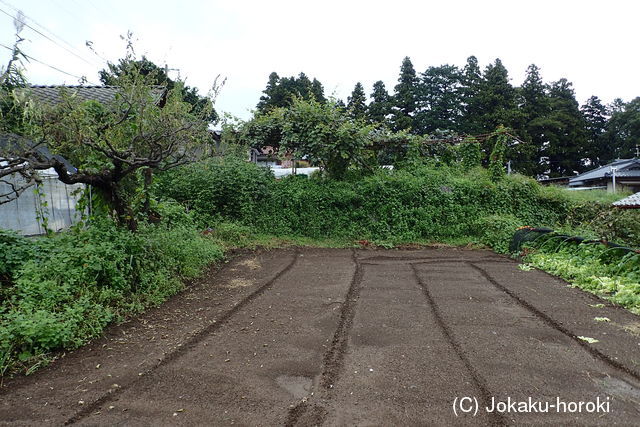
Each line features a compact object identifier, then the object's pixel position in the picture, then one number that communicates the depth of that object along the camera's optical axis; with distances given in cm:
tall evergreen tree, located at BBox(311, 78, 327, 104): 3052
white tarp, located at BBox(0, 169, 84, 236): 562
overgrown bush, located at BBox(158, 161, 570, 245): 932
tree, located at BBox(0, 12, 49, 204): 346
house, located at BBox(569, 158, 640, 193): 2089
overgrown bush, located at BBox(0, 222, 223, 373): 295
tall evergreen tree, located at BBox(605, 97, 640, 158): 3040
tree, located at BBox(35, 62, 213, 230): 387
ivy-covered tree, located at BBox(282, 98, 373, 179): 938
